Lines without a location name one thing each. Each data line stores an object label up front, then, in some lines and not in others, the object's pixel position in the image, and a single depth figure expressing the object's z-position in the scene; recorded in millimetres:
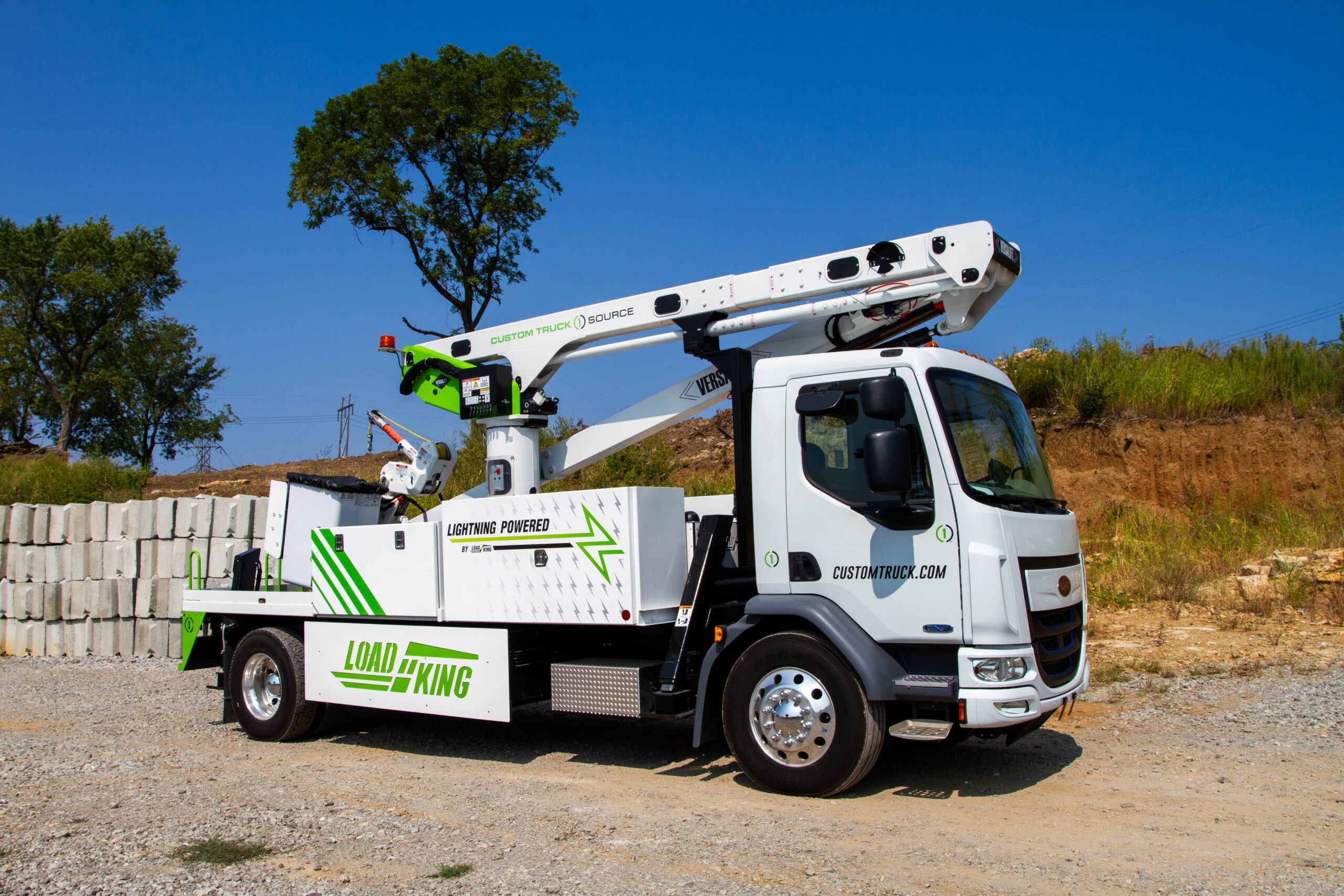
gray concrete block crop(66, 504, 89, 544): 14305
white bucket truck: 5516
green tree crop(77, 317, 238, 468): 39219
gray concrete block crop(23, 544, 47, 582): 14609
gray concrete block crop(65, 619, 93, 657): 14031
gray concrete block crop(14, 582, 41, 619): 14477
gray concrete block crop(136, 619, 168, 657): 13391
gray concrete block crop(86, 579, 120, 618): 13812
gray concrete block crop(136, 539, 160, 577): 13602
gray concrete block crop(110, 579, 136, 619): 13695
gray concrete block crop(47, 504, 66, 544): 14469
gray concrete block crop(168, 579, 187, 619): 13273
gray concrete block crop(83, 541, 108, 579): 14086
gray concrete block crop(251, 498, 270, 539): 13141
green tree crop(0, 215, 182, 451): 37219
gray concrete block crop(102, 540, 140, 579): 13742
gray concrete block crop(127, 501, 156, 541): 13688
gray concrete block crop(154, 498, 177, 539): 13523
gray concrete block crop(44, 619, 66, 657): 14227
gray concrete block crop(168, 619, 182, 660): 13305
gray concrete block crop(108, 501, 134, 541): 13898
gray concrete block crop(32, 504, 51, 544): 14617
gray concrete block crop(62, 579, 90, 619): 14094
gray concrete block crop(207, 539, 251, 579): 13086
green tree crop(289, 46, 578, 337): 22266
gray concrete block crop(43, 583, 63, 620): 14336
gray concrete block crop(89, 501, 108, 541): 14109
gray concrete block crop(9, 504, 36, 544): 14758
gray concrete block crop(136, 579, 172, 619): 13422
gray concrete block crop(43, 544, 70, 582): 14430
